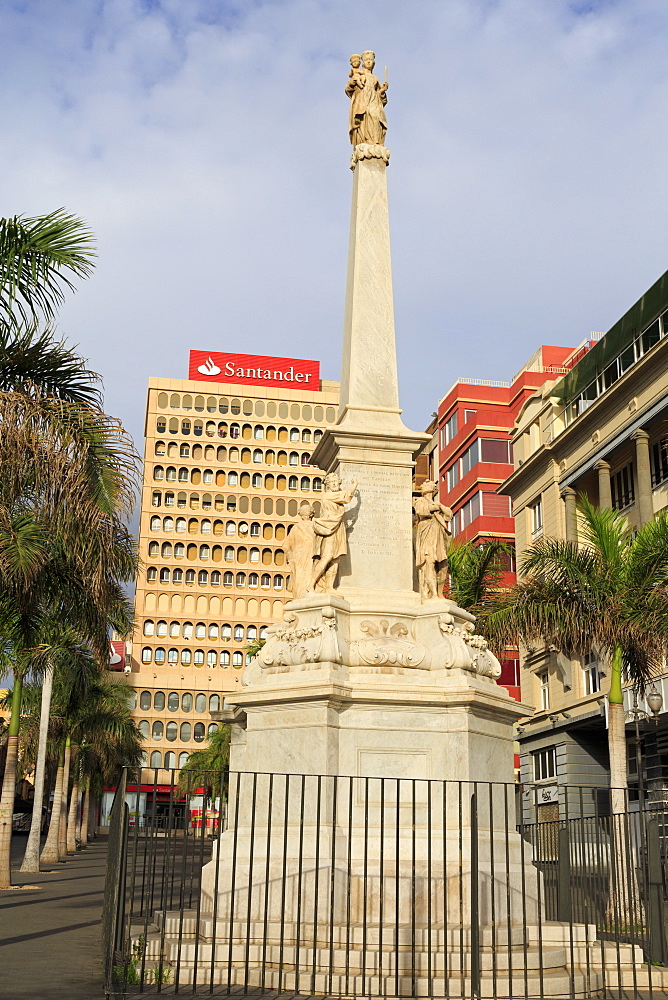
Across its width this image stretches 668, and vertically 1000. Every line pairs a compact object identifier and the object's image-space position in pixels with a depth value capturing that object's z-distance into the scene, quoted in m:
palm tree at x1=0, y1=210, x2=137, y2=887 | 11.60
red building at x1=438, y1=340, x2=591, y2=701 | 61.06
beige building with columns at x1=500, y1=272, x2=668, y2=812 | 37.47
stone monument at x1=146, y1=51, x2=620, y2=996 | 10.30
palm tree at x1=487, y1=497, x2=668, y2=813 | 20.38
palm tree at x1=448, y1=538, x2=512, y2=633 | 26.94
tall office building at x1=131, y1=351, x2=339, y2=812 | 104.81
